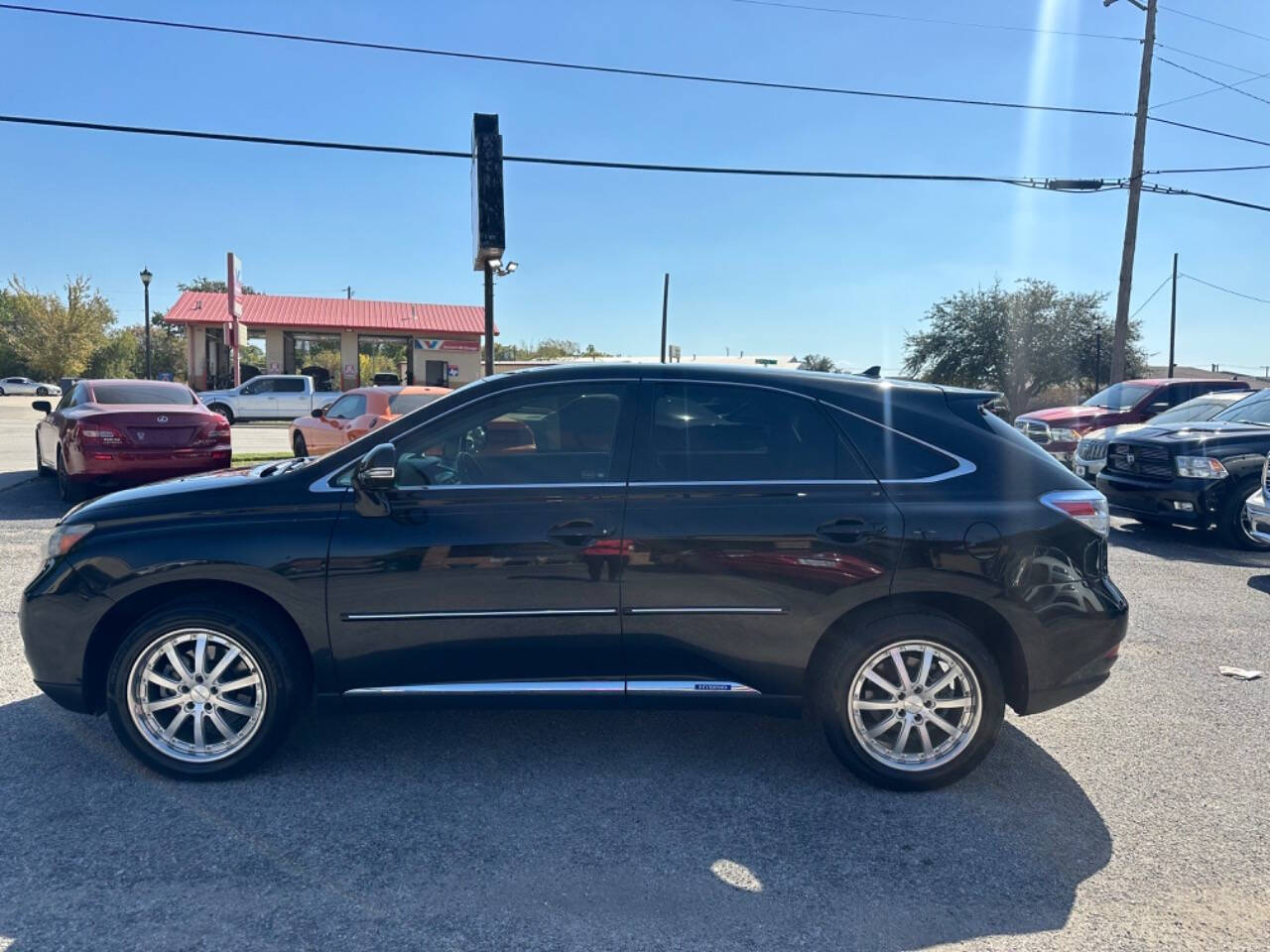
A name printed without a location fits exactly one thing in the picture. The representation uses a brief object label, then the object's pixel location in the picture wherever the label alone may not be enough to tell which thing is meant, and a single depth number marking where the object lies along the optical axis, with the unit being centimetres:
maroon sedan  1045
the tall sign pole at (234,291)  3042
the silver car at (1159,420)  1193
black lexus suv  376
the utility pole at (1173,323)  4562
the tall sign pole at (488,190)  1240
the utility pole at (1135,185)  2139
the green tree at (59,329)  5547
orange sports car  1280
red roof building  3969
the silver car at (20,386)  5431
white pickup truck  2967
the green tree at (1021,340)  3716
